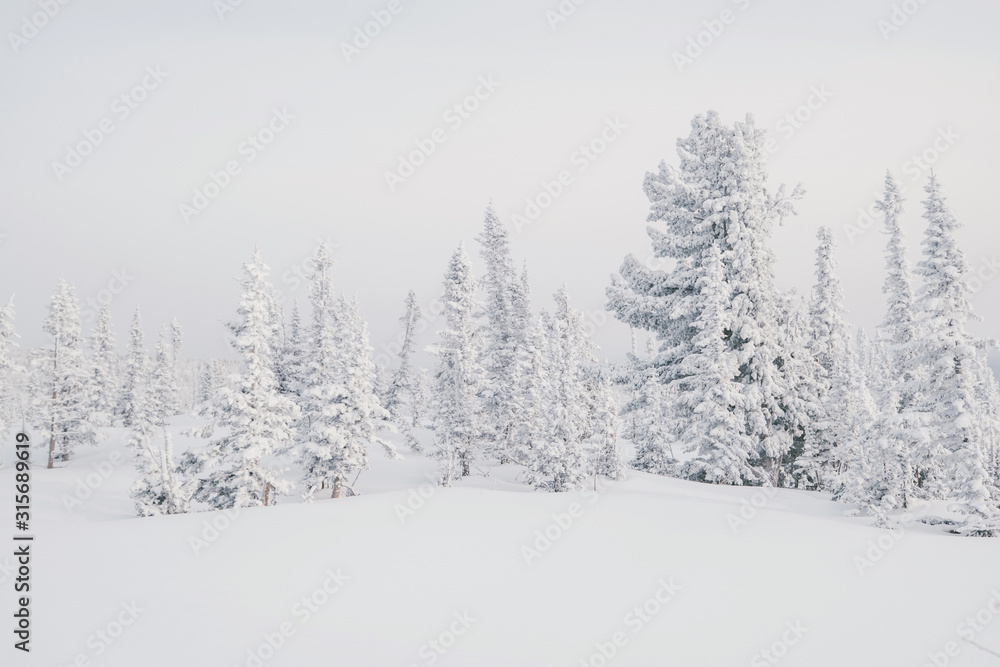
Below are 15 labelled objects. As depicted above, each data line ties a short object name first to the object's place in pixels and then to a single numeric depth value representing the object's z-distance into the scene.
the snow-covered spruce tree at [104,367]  50.27
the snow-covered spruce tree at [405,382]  45.41
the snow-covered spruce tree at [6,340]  36.25
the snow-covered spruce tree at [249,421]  18.39
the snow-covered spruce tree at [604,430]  22.08
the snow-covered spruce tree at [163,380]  61.38
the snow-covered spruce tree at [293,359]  40.91
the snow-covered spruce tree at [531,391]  28.67
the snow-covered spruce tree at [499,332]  33.12
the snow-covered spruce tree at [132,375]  57.00
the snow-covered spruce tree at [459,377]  32.78
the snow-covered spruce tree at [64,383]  39.19
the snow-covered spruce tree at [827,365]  23.23
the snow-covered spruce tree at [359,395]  24.11
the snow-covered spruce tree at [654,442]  24.73
